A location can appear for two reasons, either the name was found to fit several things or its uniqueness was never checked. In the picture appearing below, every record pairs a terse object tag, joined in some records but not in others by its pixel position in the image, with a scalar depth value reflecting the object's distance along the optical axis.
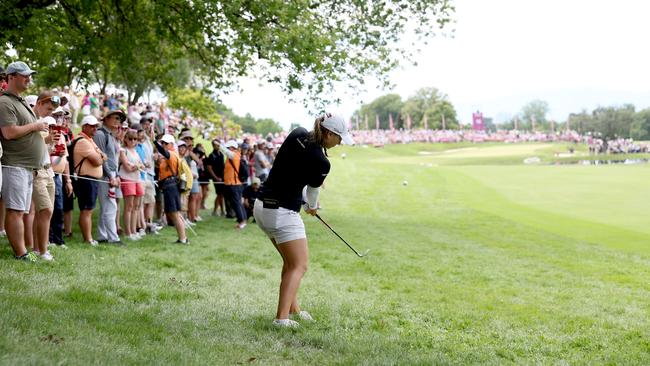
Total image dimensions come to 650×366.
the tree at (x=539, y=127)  186.95
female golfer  6.94
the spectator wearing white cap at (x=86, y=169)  11.61
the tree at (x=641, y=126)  121.19
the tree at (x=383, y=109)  168.38
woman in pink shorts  13.35
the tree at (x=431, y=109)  145.00
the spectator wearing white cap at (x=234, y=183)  17.78
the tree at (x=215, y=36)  17.05
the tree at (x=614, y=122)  107.80
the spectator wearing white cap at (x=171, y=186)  13.59
